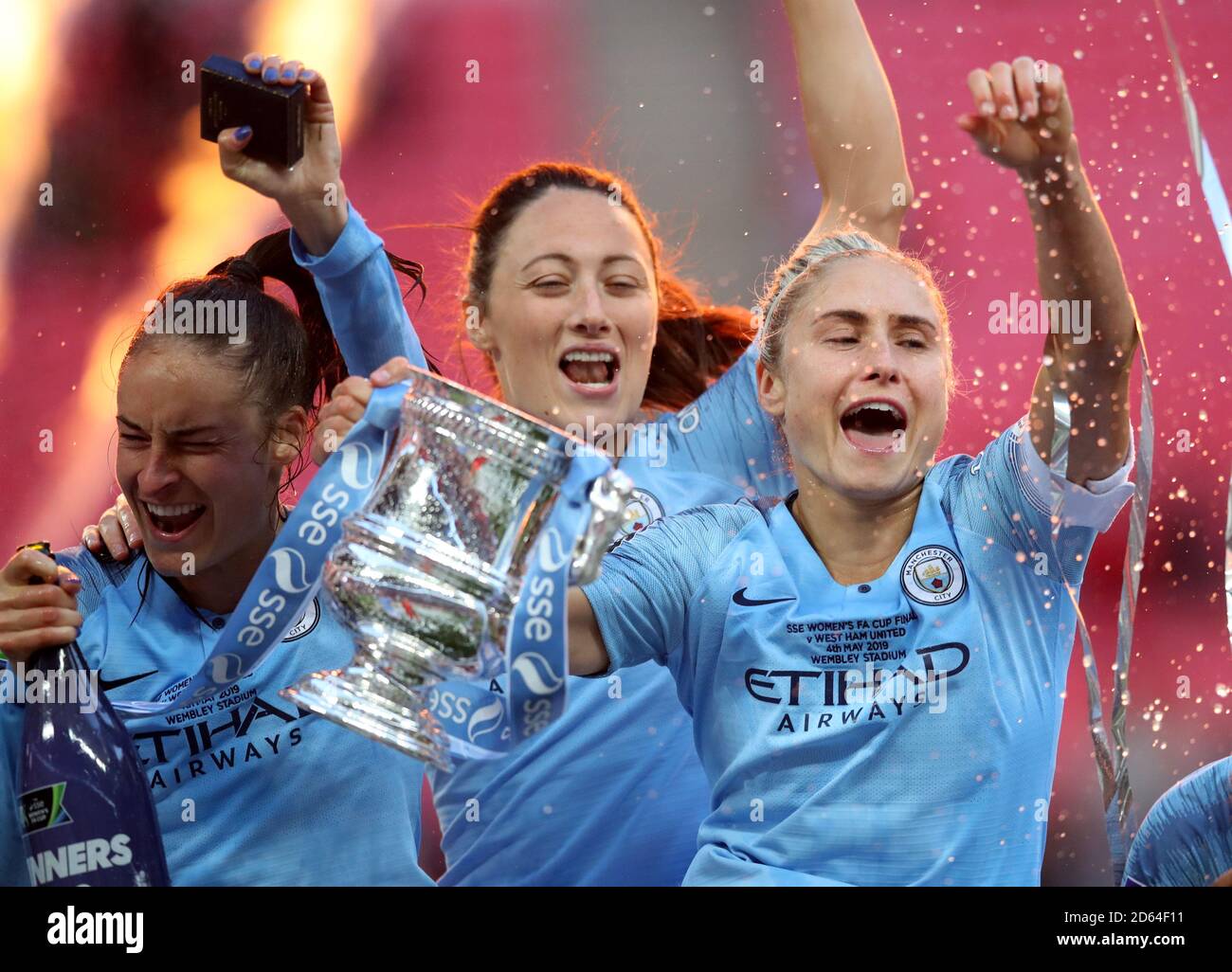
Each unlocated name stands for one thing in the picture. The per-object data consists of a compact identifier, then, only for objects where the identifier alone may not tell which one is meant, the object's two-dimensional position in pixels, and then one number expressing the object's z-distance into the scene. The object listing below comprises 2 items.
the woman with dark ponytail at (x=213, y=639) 1.75
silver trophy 1.44
